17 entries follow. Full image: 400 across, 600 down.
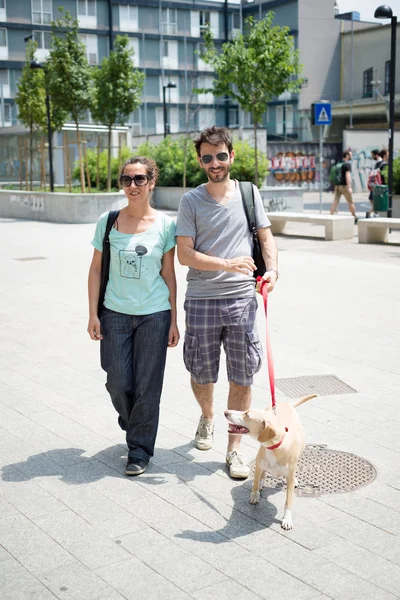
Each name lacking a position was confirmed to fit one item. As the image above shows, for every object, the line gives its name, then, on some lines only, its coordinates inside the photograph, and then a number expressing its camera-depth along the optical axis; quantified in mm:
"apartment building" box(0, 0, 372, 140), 55625
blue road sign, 19094
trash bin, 19484
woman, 4352
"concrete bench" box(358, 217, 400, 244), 15922
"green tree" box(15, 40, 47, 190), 28375
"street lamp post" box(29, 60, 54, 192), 23281
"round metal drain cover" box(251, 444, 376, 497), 4211
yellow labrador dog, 3674
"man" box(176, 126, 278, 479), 4242
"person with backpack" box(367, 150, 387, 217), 20856
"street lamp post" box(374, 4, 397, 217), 18641
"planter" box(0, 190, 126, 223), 22016
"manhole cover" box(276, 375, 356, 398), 5992
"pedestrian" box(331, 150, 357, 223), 19406
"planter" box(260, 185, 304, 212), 23703
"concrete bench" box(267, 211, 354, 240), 16703
